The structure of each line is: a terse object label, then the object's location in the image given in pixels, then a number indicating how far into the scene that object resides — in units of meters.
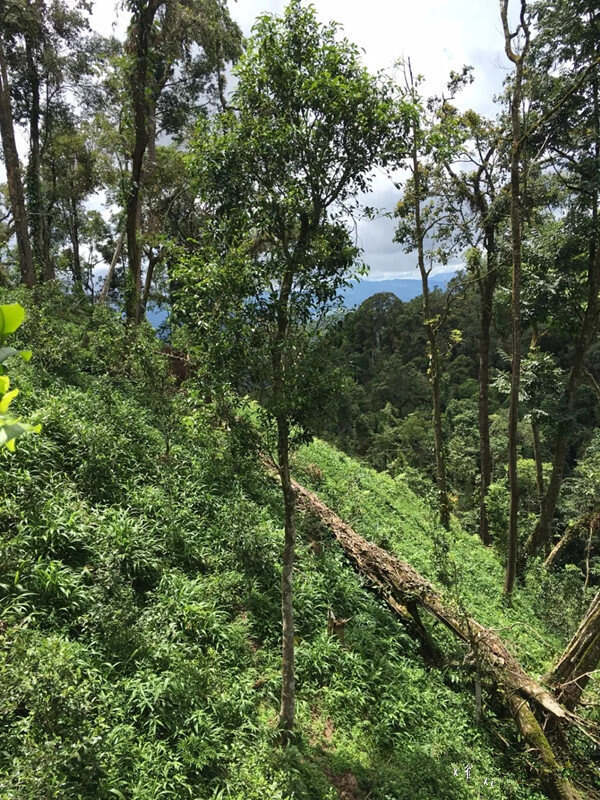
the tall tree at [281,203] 3.80
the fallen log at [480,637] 5.13
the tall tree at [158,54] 8.97
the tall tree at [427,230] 11.88
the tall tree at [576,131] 9.09
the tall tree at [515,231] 7.66
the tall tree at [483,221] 11.61
